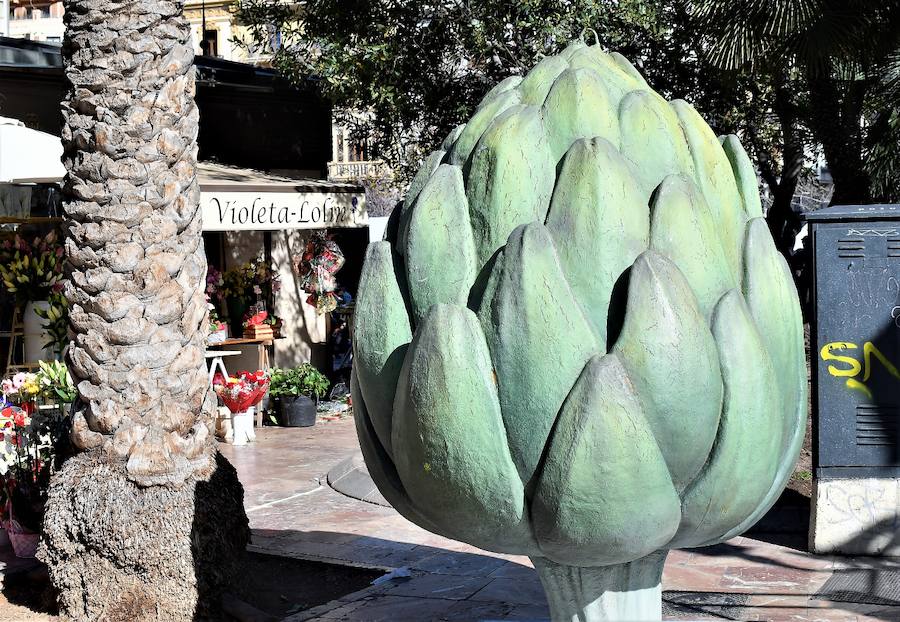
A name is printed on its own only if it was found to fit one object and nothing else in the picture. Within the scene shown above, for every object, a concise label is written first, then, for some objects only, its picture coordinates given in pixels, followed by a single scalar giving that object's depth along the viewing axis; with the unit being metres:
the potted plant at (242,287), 12.74
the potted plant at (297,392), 12.10
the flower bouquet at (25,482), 6.48
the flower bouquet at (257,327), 12.41
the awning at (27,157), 7.96
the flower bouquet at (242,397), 10.95
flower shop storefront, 10.79
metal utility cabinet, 6.09
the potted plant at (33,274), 9.03
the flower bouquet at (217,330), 11.45
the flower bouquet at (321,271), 12.81
